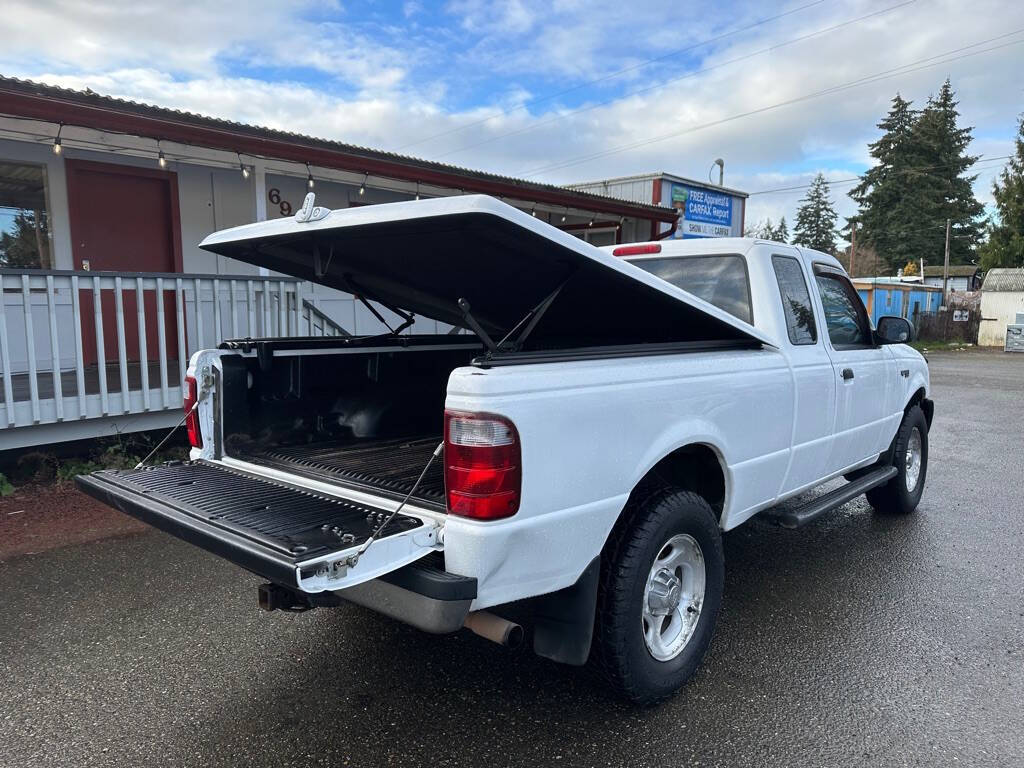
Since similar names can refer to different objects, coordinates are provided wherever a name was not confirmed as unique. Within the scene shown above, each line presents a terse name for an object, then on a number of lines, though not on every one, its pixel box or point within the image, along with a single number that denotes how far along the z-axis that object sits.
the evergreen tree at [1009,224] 34.94
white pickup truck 2.30
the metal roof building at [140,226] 5.99
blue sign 16.06
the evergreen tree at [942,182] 51.91
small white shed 28.30
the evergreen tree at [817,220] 76.31
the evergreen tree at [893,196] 52.94
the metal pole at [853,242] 50.81
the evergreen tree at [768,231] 86.44
